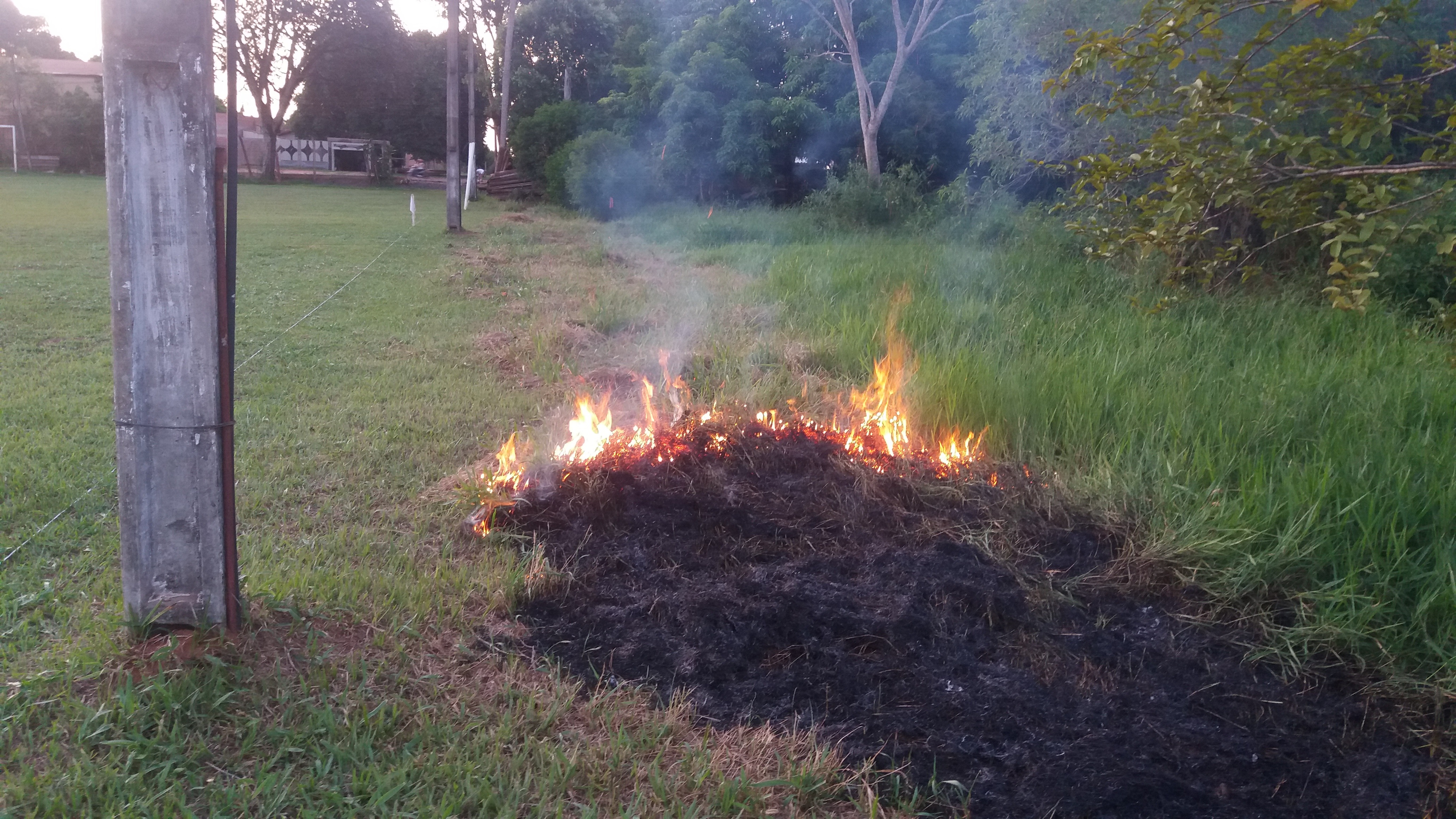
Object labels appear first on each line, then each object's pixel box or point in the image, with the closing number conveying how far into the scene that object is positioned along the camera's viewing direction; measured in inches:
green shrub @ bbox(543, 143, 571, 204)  990.4
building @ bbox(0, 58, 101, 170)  1321.4
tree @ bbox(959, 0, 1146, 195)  456.4
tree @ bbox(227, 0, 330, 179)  1517.0
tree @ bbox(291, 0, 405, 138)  1592.0
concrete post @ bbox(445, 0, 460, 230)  706.8
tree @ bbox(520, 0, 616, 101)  1200.8
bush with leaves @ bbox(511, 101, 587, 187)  1103.0
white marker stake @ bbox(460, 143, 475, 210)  1099.9
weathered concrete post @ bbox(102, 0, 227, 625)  105.5
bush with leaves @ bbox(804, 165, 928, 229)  689.0
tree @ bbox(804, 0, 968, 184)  735.7
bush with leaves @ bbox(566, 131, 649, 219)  880.9
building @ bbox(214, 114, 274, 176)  1599.4
